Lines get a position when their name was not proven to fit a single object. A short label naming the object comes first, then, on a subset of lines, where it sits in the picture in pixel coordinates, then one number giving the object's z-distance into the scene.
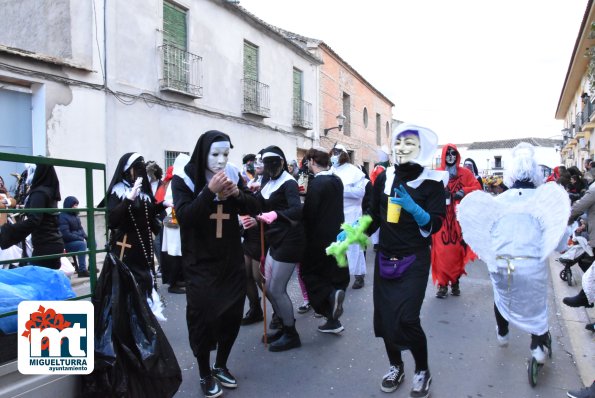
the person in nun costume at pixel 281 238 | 4.29
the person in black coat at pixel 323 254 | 4.67
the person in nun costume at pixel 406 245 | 3.26
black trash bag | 2.48
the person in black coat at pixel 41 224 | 3.83
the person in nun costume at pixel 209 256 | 3.30
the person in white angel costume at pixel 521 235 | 3.49
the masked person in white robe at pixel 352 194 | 6.51
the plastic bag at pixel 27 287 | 2.29
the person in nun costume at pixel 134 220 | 4.28
